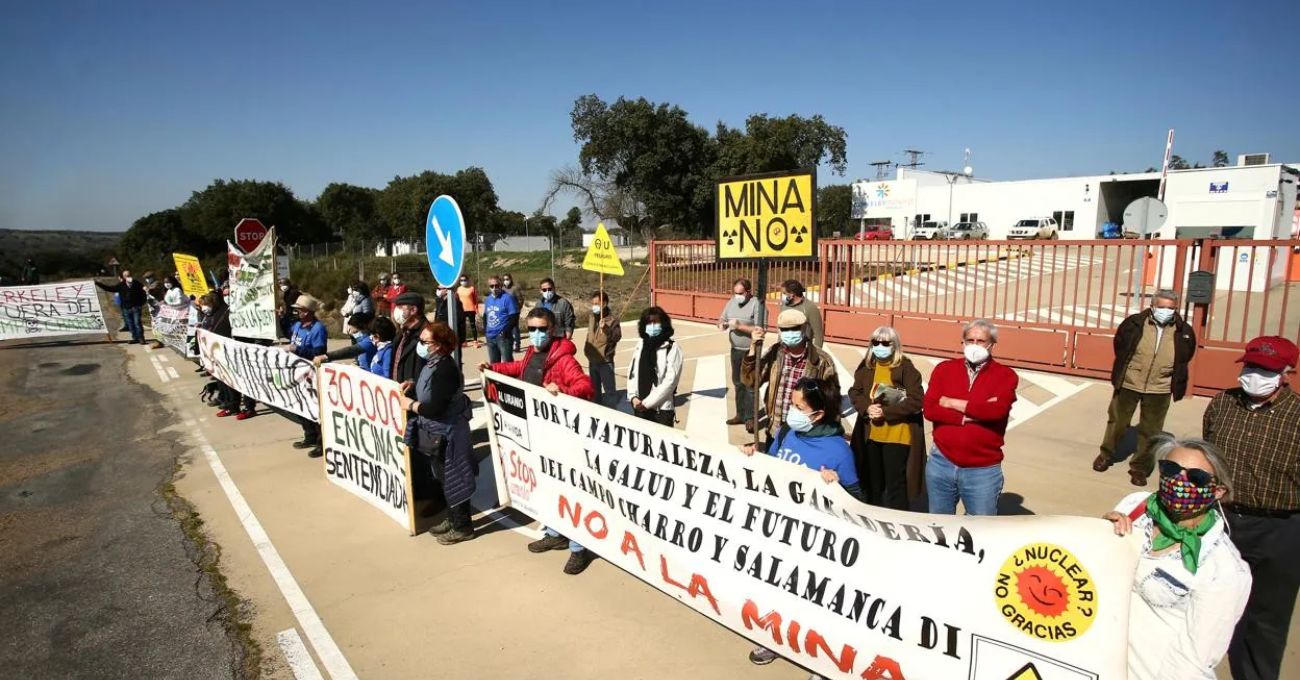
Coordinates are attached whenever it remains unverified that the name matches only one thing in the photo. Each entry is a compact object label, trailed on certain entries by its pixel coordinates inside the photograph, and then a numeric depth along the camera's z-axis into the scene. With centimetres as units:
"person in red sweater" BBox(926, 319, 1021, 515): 402
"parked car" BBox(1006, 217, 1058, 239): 4235
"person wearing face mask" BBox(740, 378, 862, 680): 370
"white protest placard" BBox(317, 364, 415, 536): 567
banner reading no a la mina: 264
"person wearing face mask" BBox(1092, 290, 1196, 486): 608
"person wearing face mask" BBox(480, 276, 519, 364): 1061
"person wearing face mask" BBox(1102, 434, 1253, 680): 243
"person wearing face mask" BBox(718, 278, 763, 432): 810
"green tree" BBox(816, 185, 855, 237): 6606
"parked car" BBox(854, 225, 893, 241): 5215
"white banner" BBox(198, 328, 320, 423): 770
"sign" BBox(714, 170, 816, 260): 510
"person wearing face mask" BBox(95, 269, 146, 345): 1725
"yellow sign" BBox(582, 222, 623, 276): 974
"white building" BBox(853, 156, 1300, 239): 3142
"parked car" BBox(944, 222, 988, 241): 4538
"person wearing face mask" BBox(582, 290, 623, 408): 769
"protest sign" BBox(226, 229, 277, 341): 940
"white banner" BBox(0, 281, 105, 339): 1736
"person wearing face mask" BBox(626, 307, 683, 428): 657
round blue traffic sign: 529
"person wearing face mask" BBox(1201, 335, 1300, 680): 323
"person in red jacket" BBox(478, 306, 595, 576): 505
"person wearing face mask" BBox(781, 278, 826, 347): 689
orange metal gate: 908
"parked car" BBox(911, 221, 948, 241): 4703
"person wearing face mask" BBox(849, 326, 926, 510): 459
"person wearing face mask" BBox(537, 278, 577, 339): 1014
